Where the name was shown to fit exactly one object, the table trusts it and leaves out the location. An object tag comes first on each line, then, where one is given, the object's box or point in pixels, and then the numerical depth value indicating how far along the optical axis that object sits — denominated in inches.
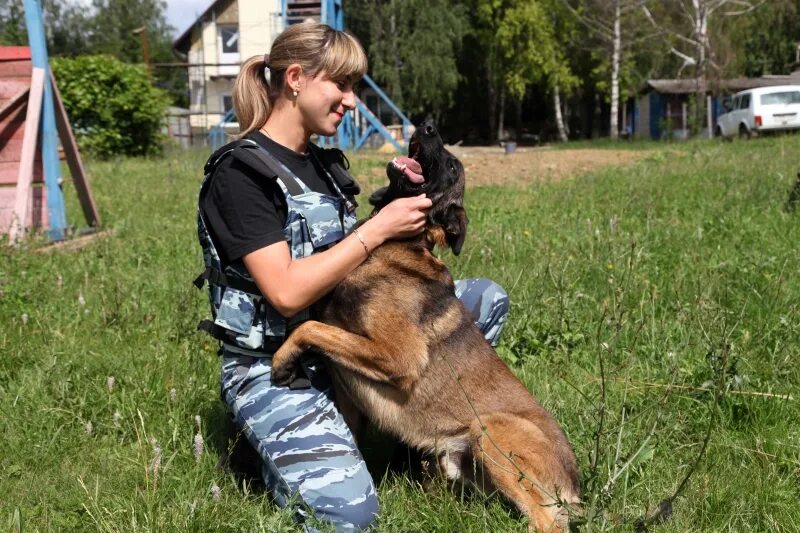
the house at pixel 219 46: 1389.0
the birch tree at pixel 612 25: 1258.6
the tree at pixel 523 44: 1456.7
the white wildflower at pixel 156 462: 94.2
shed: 1344.5
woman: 100.9
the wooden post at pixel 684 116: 1429.1
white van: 997.2
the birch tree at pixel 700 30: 1101.7
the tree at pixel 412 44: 1438.2
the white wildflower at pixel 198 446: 107.1
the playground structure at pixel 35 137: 266.2
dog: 98.5
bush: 684.7
